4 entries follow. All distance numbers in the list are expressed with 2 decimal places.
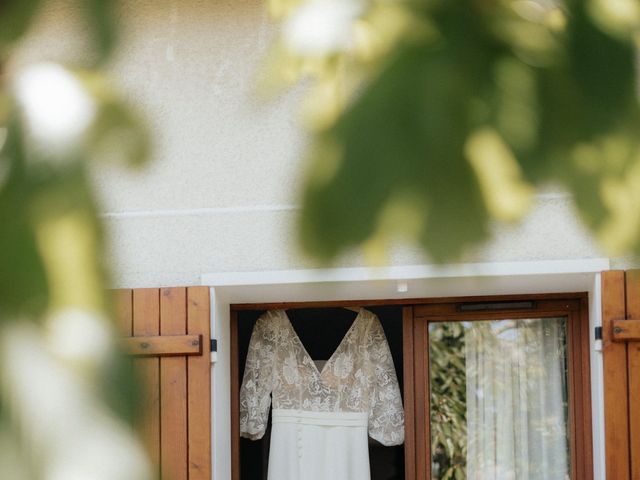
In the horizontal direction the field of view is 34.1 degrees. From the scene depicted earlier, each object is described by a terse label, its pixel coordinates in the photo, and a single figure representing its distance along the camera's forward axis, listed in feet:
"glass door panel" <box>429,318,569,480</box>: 16.49
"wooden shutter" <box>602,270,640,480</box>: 14.24
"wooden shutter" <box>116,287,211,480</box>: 14.73
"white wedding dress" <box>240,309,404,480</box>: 17.44
